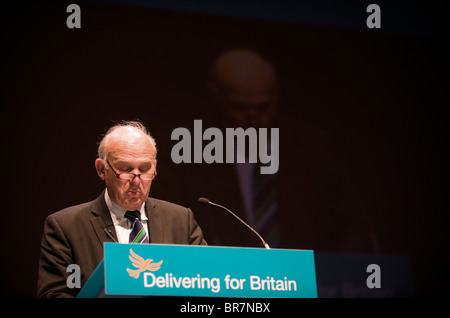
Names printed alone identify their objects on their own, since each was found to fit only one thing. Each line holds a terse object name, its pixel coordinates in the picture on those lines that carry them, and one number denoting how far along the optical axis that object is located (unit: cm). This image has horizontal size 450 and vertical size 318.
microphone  672
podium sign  500
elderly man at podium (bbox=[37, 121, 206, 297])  652
